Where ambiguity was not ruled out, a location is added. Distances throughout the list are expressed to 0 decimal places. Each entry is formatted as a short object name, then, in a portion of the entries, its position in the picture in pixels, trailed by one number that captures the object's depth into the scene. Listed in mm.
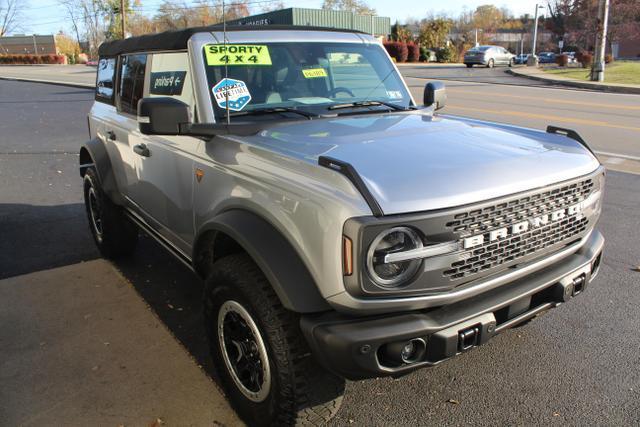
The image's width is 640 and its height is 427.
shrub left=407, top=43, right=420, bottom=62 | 52509
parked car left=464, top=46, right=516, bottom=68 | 39281
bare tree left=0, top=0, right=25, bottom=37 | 95812
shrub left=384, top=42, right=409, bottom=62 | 51031
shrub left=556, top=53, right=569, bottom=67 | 38781
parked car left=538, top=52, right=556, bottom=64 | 54594
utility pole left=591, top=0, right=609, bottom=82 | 24531
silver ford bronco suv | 2141
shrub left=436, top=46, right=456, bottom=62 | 53531
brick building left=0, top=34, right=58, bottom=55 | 83750
